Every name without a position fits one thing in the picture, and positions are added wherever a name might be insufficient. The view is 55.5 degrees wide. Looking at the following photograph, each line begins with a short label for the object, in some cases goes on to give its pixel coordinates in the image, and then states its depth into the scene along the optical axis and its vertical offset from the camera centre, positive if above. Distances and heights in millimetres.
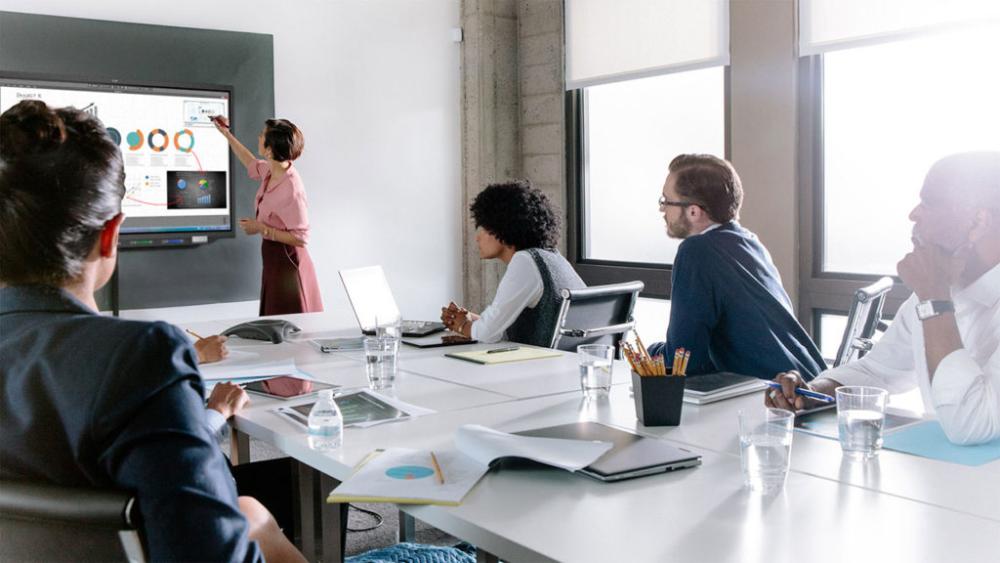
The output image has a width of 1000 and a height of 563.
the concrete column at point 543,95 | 6000 +916
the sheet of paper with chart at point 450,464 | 1463 -384
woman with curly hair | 3225 -102
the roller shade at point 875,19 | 3932 +938
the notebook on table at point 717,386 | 2133 -351
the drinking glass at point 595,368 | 2215 -305
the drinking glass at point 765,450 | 1484 -338
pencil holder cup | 1896 -324
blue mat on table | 1661 -388
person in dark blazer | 1126 -154
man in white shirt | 1840 -85
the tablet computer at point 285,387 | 2299 -365
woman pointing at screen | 4660 +76
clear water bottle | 1810 -355
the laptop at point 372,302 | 3346 -224
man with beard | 2594 -213
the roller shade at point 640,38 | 4992 +1120
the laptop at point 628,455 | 1545 -373
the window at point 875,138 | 4066 +433
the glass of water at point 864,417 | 1678 -324
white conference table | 1234 -400
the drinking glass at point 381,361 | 2412 -309
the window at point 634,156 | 5238 +484
